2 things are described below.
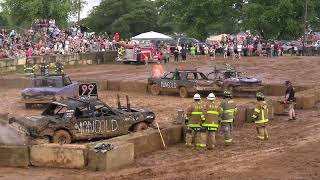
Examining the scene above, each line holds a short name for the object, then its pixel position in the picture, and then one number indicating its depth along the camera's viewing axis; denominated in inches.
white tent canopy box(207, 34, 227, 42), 2641.2
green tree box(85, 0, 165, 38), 3361.2
